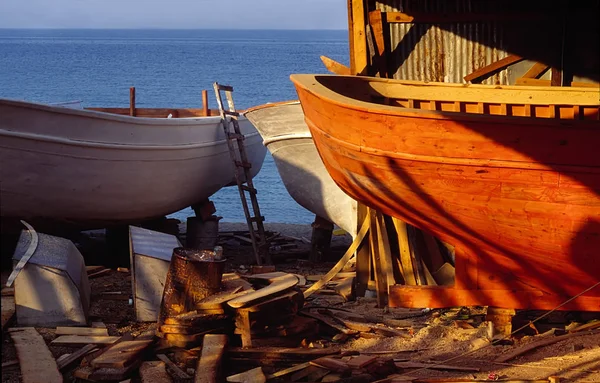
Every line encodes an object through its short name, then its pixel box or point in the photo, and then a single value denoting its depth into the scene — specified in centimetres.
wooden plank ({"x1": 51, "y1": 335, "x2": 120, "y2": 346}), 732
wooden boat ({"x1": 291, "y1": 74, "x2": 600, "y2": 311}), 653
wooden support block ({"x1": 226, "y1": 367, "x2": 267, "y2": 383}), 637
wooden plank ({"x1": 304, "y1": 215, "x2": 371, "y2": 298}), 884
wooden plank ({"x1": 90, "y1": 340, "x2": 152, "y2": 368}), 657
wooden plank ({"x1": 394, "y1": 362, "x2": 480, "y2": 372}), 662
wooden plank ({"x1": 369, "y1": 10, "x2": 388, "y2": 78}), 928
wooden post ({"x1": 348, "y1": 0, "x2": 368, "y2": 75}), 919
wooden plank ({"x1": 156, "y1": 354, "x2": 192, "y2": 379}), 658
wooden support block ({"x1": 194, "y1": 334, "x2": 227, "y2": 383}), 624
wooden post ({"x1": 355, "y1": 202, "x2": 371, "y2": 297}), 937
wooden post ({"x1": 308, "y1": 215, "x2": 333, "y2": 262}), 1218
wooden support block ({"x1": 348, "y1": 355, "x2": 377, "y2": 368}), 651
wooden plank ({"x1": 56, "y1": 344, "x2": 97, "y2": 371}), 680
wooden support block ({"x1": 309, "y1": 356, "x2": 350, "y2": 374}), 647
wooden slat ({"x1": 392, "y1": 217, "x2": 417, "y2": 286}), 880
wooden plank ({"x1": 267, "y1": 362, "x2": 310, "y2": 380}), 656
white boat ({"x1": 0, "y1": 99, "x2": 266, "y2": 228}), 1024
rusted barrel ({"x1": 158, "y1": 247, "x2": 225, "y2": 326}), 736
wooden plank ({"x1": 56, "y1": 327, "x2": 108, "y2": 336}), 764
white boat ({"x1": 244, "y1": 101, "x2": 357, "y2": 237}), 1191
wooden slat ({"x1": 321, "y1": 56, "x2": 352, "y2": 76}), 1000
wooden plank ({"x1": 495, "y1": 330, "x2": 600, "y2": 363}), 683
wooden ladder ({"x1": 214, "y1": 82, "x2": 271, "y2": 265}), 1217
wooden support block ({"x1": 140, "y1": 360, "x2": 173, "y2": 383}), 645
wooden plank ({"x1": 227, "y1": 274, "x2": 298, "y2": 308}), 708
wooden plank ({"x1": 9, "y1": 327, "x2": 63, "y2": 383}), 642
